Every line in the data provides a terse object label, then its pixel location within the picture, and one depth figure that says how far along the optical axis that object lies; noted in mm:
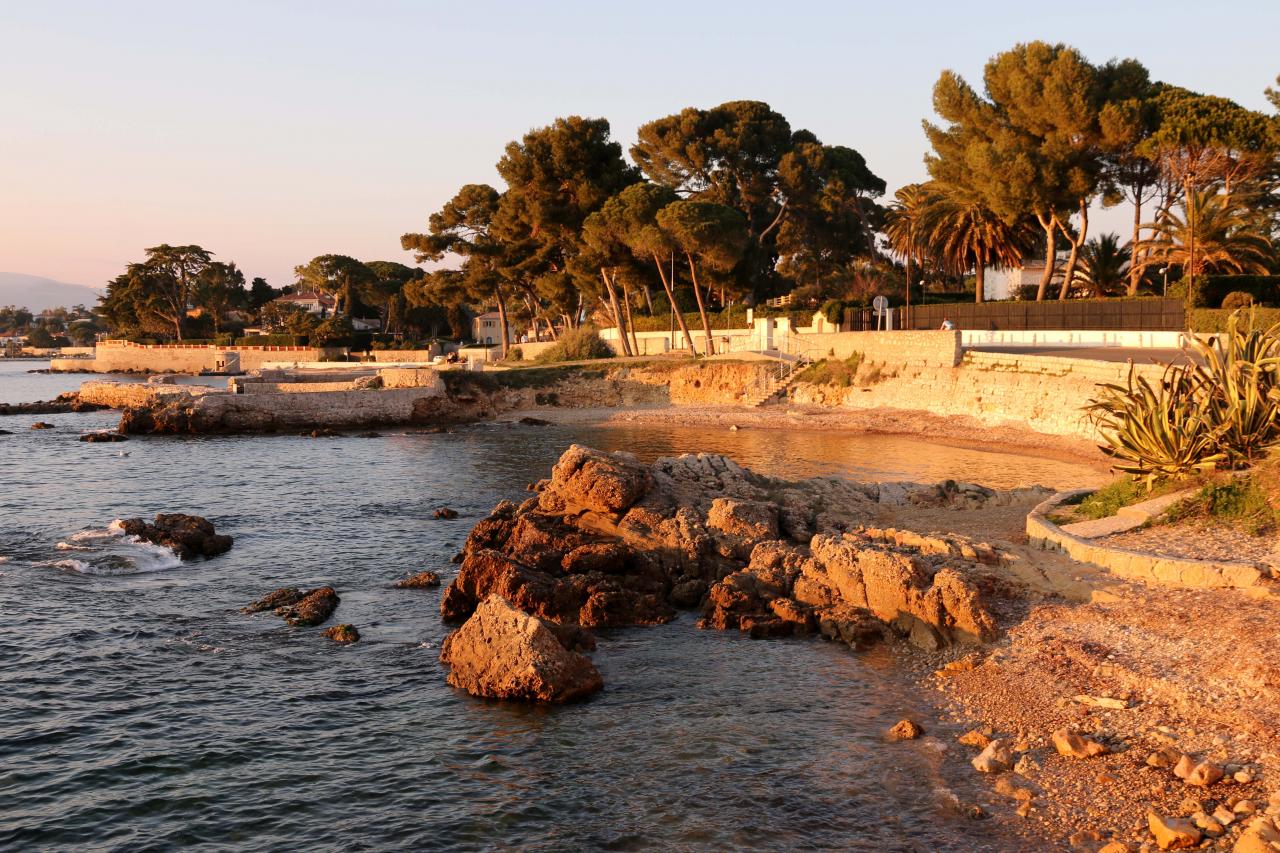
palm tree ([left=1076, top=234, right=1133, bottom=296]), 57312
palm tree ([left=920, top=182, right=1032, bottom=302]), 58375
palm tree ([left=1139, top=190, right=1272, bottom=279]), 47781
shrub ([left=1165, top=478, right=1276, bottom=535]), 14023
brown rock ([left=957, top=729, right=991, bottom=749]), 9953
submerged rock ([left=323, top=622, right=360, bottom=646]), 14422
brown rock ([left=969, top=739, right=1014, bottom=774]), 9398
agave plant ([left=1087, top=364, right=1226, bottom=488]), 15836
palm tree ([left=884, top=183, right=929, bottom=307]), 62906
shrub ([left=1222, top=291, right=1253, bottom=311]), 41156
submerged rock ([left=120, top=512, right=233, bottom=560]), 20344
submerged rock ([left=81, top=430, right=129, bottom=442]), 43406
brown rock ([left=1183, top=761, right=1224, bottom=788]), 8555
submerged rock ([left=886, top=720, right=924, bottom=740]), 10328
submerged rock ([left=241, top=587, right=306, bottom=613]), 16203
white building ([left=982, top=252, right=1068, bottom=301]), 73062
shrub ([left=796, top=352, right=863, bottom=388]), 47031
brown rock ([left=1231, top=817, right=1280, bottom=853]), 7363
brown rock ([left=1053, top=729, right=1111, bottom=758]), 9391
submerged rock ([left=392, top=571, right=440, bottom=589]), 17531
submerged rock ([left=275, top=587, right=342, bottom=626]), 15406
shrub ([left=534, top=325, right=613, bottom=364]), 64938
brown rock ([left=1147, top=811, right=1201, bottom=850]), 7746
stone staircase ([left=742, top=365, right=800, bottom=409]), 48809
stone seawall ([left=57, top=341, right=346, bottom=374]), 102938
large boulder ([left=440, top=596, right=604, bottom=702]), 11781
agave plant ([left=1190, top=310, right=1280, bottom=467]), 15570
